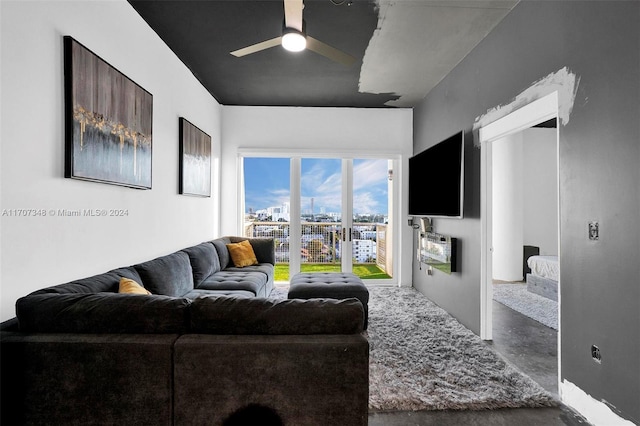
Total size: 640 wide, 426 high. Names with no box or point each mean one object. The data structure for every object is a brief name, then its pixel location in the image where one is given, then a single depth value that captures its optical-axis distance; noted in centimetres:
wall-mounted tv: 348
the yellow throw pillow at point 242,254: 441
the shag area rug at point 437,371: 215
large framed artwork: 197
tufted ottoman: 327
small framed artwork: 376
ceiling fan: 211
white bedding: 448
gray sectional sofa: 138
